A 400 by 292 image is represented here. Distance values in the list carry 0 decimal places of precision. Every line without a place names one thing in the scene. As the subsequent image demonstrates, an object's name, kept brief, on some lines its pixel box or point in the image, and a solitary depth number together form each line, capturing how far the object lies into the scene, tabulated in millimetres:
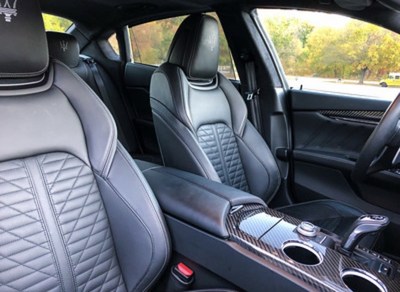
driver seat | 1493
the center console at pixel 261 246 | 845
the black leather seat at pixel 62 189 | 881
